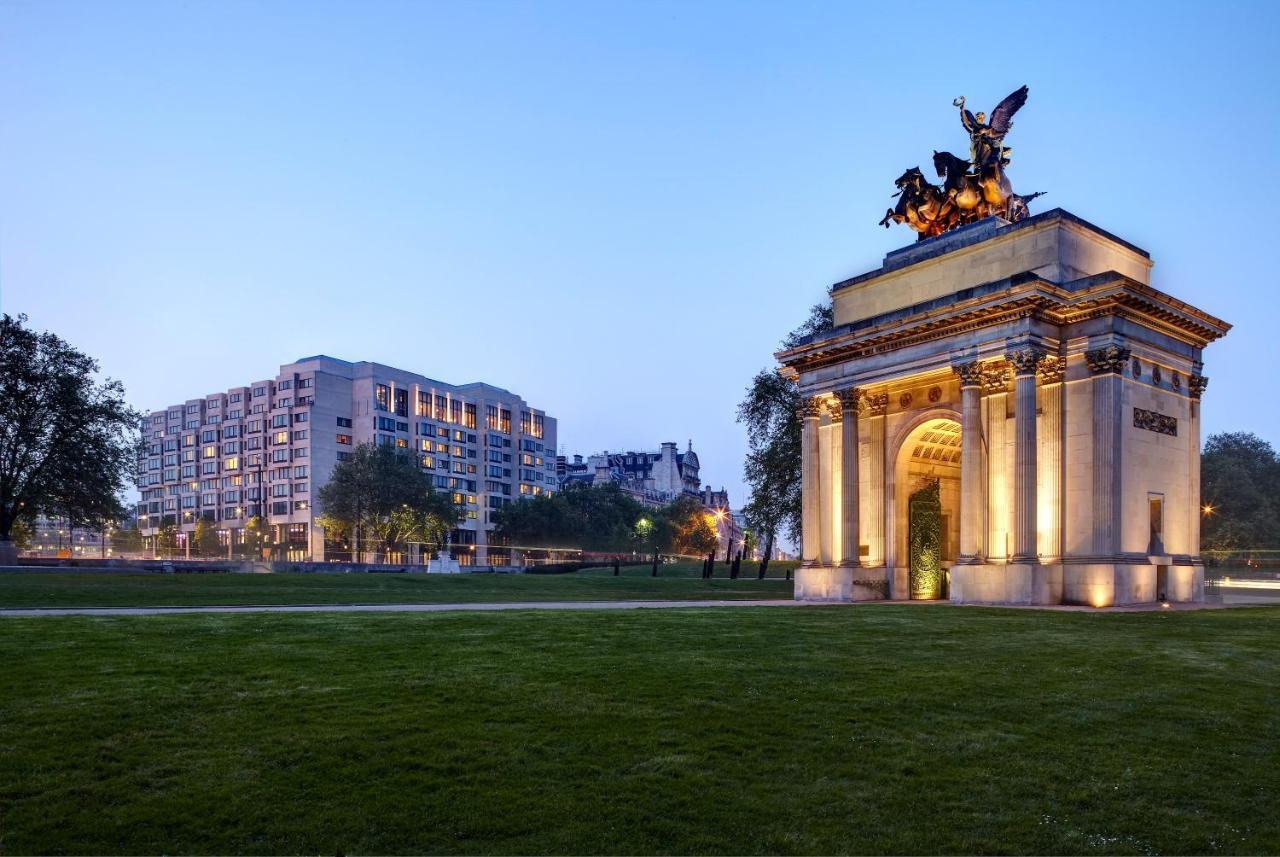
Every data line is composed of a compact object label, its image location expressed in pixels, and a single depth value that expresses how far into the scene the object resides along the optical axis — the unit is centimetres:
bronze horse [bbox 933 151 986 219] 3844
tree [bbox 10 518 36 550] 6831
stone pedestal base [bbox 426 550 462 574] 7069
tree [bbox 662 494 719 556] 15500
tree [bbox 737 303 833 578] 5484
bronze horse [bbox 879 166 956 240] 3988
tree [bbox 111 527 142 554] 7481
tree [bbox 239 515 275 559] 12725
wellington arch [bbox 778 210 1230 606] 3219
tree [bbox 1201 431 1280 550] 8619
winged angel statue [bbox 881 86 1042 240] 3797
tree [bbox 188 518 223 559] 13875
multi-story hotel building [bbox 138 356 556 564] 13825
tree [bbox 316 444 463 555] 9944
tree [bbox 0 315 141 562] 5138
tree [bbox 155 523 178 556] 7493
